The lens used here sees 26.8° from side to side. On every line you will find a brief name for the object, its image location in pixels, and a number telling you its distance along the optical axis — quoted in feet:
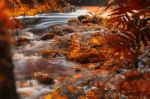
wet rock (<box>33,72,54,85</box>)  25.66
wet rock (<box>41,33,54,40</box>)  41.67
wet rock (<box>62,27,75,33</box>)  44.45
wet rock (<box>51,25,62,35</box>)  42.89
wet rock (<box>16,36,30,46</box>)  39.72
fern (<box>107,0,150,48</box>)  8.70
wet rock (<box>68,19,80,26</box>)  50.12
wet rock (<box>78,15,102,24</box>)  50.45
